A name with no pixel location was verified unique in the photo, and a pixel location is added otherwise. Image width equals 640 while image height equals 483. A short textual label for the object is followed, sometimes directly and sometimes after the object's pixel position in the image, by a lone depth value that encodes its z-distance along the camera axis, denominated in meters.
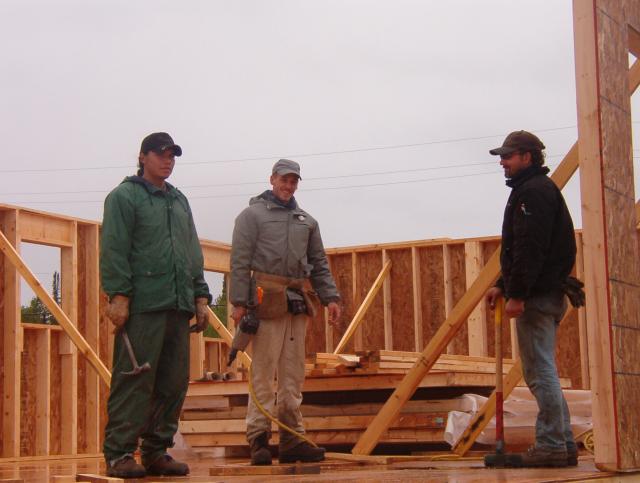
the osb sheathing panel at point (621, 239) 4.95
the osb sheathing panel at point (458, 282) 13.35
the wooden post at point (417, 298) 13.62
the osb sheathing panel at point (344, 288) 14.23
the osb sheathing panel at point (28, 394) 12.10
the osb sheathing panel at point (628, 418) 4.81
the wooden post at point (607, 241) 4.84
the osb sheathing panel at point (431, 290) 13.59
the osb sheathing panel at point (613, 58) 4.98
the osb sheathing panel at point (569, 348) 12.76
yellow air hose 6.16
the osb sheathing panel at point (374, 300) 13.98
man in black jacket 5.48
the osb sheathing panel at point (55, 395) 12.48
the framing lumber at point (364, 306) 12.93
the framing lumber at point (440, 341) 6.03
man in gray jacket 6.28
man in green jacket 5.32
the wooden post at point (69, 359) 12.43
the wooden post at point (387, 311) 13.88
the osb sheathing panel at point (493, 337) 13.05
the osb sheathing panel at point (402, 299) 13.80
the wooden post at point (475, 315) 13.11
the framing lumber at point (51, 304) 10.16
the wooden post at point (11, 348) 11.39
